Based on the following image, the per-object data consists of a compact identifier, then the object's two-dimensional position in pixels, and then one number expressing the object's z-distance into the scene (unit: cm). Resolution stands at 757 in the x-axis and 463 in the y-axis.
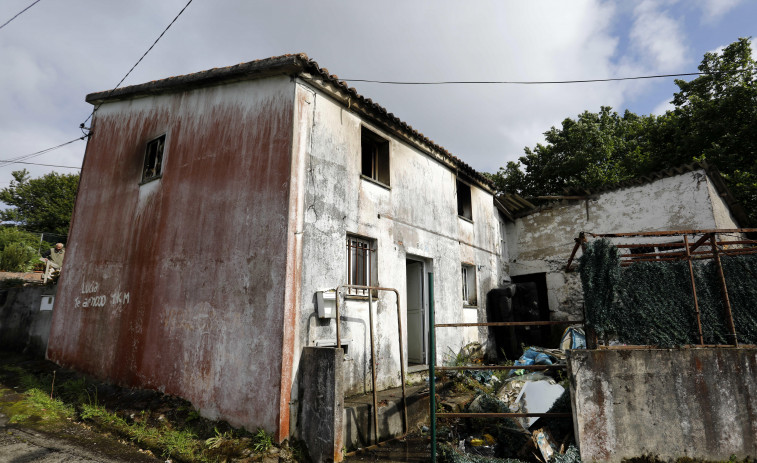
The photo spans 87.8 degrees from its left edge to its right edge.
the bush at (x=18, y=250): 1806
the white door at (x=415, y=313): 870
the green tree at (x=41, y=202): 2983
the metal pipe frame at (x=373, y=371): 560
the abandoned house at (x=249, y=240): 576
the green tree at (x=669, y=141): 1422
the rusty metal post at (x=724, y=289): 476
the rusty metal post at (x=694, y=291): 480
